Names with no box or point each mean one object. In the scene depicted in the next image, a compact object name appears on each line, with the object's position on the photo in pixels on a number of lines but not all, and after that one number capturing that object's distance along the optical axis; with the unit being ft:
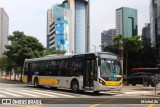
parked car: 130.93
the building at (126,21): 305.32
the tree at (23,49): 177.27
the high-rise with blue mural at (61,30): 576.20
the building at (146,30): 405.02
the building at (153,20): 270.67
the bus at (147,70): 176.35
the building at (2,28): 610.07
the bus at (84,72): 80.70
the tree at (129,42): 178.49
